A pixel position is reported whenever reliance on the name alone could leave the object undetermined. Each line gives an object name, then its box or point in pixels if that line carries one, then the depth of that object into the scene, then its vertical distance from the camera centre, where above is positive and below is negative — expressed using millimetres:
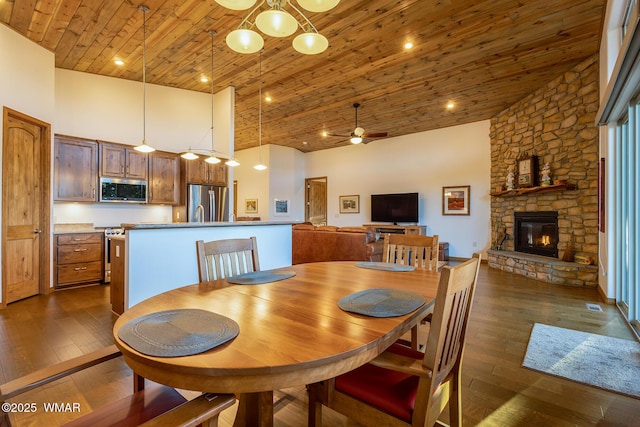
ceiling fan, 5656 +1535
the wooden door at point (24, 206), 3646 +110
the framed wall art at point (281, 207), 9586 +237
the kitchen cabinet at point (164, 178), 5391 +671
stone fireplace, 4500 +441
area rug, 2059 -1132
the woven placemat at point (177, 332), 883 -391
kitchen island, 2787 -393
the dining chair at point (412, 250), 2318 -288
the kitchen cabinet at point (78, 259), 4309 -661
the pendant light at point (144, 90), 3543 +2193
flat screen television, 7923 +192
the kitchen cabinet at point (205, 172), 5664 +819
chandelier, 1876 +1252
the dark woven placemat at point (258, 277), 1696 -379
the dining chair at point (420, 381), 1020 -676
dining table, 801 -402
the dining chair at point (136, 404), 766 -514
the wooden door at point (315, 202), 10289 +425
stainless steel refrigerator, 5621 +243
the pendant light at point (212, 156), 3881 +847
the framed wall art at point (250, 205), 9859 +293
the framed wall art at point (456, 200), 7246 +354
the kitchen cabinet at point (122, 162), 4882 +890
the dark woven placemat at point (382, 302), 1217 -392
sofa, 5164 -546
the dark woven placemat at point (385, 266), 2088 -378
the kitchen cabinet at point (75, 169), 4461 +693
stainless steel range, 4672 -588
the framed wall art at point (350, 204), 9203 +323
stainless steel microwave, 4864 +407
